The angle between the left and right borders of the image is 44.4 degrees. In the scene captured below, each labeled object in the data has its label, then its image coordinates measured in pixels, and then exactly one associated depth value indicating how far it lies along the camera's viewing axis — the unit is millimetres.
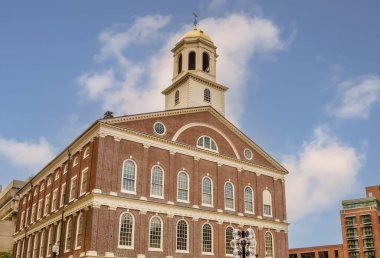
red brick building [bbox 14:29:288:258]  37750
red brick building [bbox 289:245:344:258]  112125
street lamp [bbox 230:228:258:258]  21219
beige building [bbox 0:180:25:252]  67875
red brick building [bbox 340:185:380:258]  105438
